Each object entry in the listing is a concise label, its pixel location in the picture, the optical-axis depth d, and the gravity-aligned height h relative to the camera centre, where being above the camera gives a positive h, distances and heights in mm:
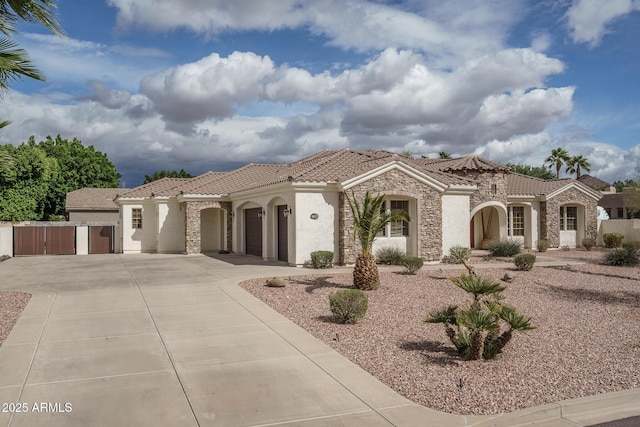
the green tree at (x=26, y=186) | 45812 +3320
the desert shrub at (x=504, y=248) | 24094 -1355
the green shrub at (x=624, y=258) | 20766 -1558
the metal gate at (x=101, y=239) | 31453 -1125
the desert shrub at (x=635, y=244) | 22098 -1222
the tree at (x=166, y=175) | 71188 +6600
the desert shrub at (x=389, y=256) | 20234 -1422
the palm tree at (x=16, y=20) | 10508 +4316
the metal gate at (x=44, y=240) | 30078 -1157
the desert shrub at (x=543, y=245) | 27938 -1380
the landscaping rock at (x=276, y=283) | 14727 -1810
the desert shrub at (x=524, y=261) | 18375 -1490
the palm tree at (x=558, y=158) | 61156 +7601
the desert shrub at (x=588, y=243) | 28625 -1305
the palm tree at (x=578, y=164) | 60469 +6719
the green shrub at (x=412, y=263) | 17438 -1474
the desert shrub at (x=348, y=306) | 10148 -1714
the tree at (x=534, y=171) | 67750 +6657
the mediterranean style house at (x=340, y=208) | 20047 +637
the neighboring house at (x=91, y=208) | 40844 +1047
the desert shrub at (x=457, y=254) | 21311 -1411
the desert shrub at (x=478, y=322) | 7480 -1537
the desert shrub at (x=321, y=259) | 19062 -1444
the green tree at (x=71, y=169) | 51938 +5507
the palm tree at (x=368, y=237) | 14164 -479
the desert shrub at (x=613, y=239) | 29578 -1131
